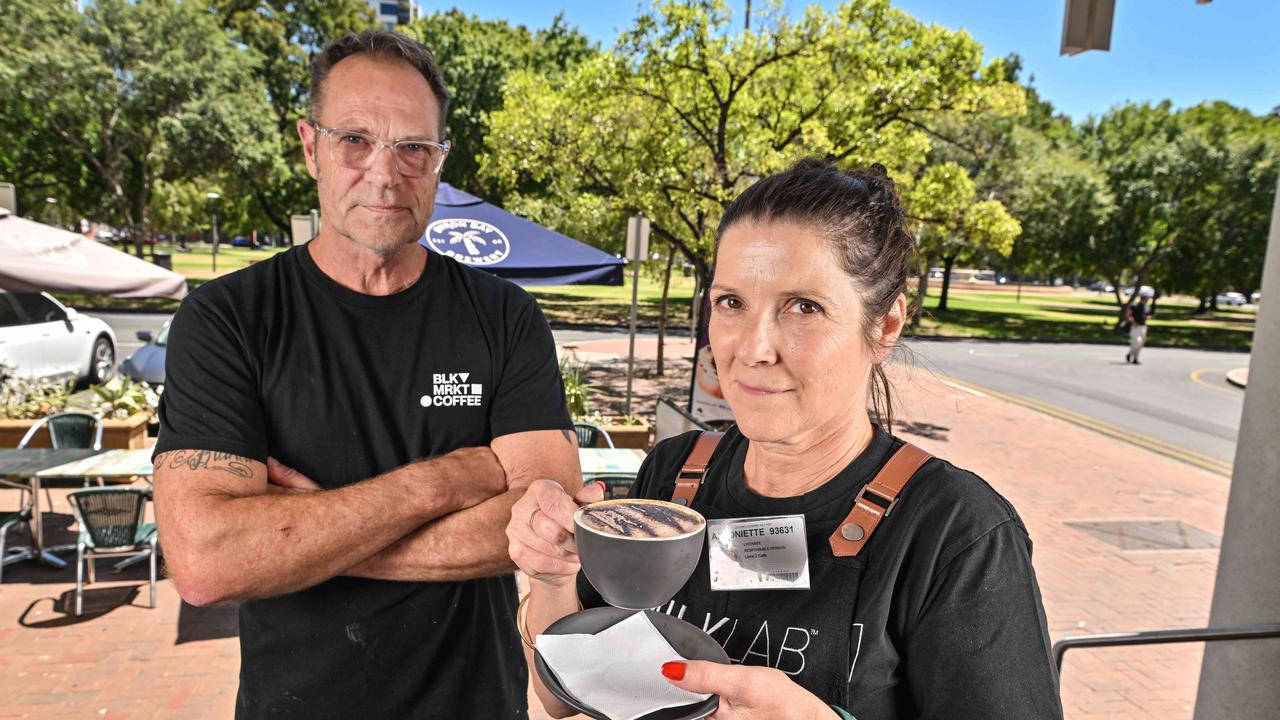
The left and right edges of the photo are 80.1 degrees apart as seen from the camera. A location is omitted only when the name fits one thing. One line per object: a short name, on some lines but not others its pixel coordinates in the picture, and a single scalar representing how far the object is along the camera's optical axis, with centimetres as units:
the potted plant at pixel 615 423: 787
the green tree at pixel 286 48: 3098
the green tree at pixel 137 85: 2302
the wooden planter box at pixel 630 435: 785
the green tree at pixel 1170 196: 2895
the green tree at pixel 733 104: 944
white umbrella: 559
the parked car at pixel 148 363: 1022
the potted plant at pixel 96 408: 730
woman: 112
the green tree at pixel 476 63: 2822
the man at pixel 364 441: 167
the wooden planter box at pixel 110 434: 723
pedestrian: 2109
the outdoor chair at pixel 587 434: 668
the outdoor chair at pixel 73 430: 630
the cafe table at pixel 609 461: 547
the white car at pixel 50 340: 1070
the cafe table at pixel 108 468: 495
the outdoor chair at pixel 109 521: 471
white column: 279
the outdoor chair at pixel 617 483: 539
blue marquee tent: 712
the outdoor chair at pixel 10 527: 495
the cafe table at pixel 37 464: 495
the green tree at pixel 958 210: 1005
